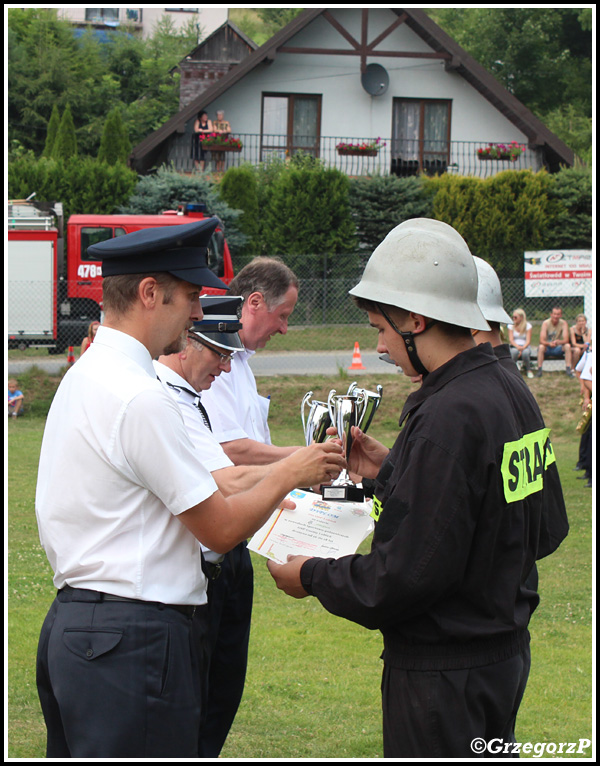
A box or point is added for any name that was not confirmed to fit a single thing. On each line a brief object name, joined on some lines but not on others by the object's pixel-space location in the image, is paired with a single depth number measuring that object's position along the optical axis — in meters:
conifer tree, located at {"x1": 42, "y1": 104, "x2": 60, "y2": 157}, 36.46
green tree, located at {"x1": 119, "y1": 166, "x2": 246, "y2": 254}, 25.17
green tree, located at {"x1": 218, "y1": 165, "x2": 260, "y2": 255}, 26.20
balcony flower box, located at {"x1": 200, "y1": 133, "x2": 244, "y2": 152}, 28.80
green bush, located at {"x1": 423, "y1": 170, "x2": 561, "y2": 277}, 26.38
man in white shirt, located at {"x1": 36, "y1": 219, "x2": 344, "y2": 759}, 2.56
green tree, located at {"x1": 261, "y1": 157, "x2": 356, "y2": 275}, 25.97
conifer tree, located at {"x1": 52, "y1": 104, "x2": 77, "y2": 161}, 35.03
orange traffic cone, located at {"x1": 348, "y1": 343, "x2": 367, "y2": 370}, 18.53
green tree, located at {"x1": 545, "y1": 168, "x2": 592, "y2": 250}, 27.28
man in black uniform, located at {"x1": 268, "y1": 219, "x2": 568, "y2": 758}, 2.49
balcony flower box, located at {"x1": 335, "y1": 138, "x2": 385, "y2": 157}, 28.98
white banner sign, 21.33
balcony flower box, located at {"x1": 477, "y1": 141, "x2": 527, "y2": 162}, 29.36
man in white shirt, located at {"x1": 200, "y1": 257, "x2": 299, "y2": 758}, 4.20
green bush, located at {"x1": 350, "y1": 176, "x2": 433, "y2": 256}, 26.86
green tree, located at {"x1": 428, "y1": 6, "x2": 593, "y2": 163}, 40.91
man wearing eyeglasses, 3.62
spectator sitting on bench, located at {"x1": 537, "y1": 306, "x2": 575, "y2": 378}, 18.83
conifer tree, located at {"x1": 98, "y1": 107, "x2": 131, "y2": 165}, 31.80
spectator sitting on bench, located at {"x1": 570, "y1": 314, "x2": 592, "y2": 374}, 18.09
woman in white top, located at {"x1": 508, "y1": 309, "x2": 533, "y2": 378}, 18.64
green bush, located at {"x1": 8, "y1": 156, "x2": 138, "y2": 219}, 25.75
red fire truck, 19.94
